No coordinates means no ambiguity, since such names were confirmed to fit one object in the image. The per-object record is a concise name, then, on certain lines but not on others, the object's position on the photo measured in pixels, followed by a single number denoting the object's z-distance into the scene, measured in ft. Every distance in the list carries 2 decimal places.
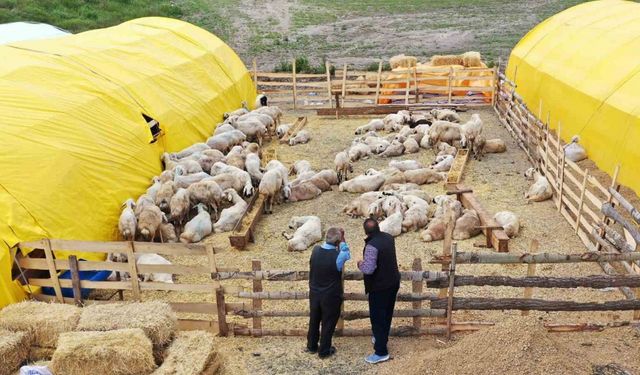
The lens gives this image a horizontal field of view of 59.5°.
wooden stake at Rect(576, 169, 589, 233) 34.63
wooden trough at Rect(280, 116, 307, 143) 63.70
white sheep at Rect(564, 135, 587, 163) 45.62
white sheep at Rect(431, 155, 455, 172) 50.14
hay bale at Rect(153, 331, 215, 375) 22.27
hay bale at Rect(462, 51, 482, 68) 82.38
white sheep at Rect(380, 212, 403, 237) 37.55
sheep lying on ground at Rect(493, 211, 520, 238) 36.76
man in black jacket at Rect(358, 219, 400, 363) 23.82
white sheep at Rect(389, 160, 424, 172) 50.31
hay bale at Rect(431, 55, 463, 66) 83.51
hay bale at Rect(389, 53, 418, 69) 84.89
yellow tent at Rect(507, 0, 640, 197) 41.60
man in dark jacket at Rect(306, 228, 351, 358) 23.91
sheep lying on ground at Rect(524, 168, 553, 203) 42.42
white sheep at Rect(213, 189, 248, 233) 40.34
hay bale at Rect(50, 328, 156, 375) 21.70
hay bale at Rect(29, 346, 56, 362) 25.36
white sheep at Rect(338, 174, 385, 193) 46.39
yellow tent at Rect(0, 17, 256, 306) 32.37
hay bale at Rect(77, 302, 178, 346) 23.66
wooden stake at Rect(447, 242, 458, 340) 24.88
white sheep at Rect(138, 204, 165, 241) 36.58
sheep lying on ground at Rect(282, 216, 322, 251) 36.73
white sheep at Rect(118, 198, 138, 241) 36.50
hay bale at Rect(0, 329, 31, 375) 23.97
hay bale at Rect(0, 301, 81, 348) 24.94
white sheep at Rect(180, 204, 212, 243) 38.70
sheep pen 25.98
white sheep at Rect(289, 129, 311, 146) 62.52
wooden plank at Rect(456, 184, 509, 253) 34.37
